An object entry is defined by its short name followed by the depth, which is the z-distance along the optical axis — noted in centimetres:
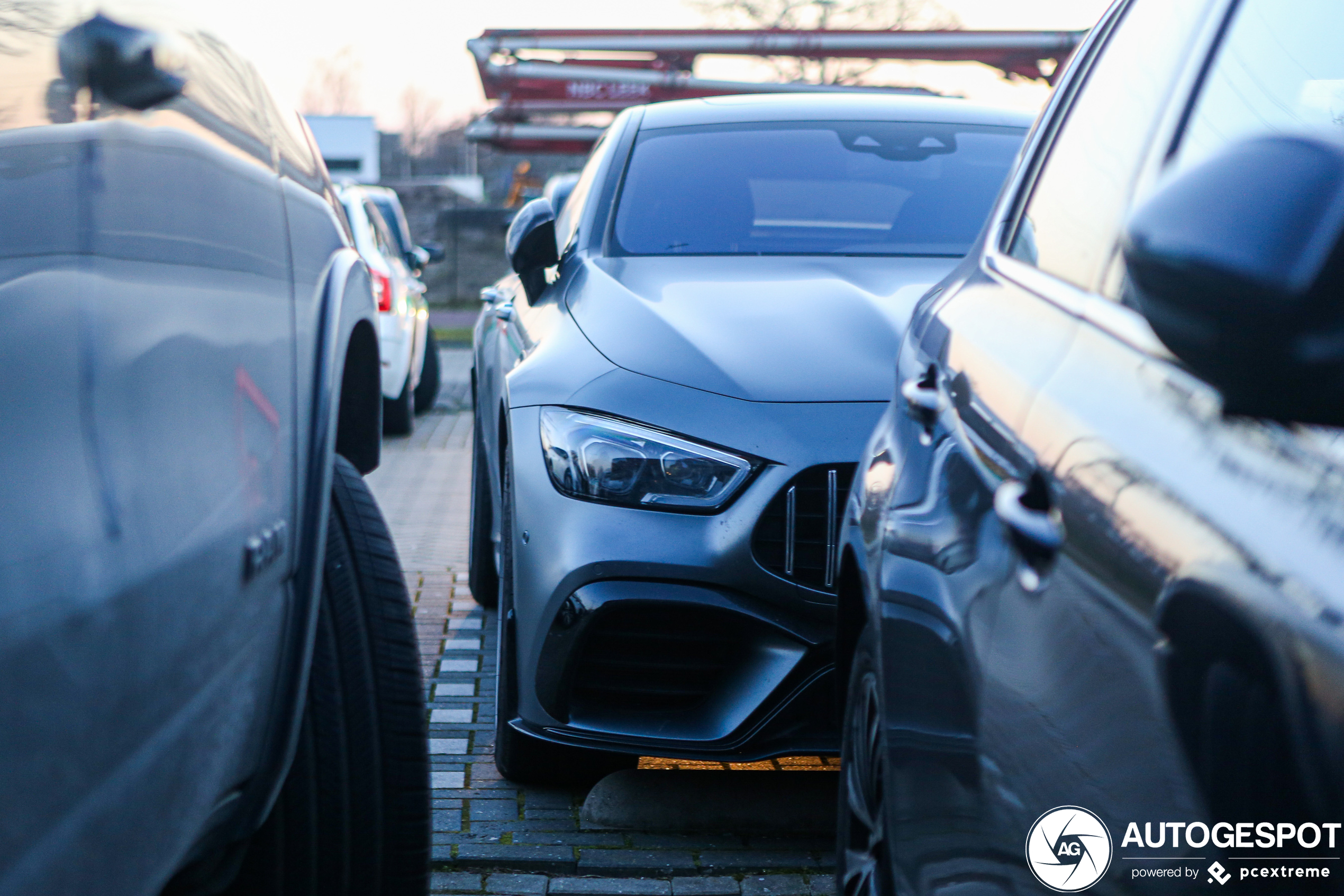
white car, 952
